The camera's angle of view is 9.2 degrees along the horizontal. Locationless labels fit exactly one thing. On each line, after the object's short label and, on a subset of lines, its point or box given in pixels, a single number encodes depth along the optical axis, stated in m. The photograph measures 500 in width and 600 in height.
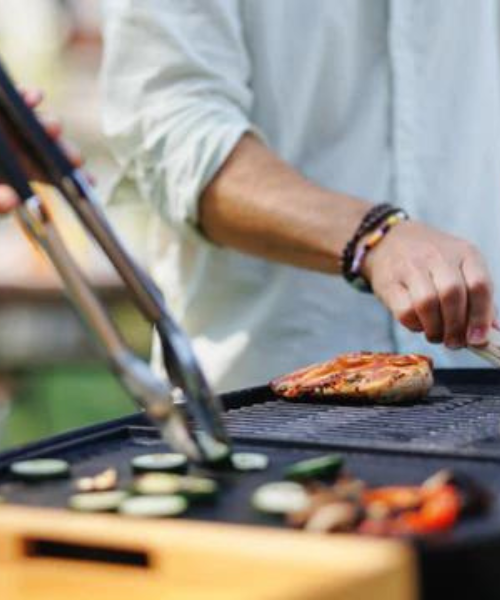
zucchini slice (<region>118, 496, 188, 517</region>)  2.12
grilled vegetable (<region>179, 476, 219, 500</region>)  2.17
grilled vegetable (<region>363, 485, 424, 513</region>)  2.11
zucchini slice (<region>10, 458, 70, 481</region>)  2.26
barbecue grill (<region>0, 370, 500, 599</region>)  2.00
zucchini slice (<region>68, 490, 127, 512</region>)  2.14
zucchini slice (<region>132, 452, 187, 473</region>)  2.27
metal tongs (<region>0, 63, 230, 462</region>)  2.17
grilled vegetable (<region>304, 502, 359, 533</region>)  2.06
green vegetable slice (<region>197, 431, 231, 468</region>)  2.26
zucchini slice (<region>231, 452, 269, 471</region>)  2.29
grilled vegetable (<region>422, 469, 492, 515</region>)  2.08
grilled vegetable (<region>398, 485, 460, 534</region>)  2.06
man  3.01
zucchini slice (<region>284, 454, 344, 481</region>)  2.21
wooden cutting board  1.97
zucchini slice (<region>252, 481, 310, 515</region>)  2.12
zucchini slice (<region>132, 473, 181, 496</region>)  2.18
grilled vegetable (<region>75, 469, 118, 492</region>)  2.22
